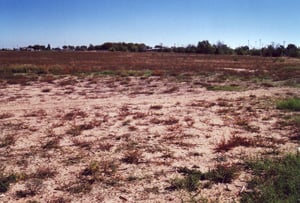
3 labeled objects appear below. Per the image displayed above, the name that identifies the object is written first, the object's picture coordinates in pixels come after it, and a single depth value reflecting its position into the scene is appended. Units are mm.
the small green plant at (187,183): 5785
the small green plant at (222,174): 6157
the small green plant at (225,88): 20172
